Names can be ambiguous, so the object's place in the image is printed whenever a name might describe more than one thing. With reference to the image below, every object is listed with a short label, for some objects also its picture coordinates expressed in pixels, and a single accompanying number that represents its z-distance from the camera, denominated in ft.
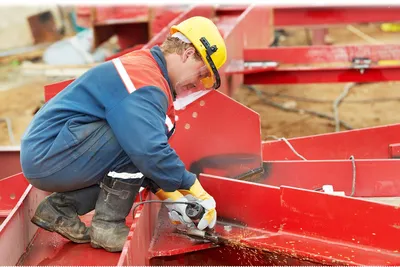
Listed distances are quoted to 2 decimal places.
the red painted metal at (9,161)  28.01
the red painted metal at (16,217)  19.86
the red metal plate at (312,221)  20.04
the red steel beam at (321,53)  36.64
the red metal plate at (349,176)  24.10
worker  19.28
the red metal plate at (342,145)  28.10
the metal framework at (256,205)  20.28
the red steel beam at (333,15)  48.42
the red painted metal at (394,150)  26.54
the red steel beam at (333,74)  36.37
